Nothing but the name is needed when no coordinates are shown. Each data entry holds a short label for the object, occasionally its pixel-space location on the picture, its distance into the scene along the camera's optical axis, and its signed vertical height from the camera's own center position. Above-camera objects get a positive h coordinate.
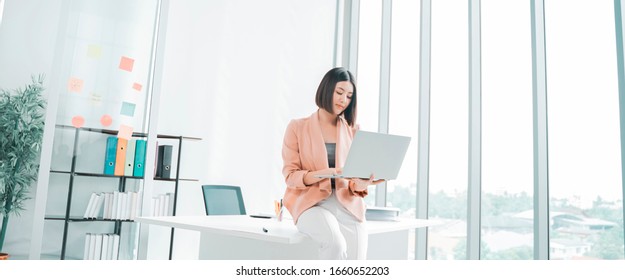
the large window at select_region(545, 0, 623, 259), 3.24 +0.47
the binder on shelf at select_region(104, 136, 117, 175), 3.45 +0.12
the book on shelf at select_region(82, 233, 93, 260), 3.32 -0.54
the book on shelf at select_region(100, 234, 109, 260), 3.40 -0.55
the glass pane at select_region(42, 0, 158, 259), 3.23 +0.51
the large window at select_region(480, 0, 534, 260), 3.60 +0.48
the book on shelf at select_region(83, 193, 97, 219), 3.34 -0.24
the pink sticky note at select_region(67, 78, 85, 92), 3.29 +0.61
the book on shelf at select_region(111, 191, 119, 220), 3.47 -0.24
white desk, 1.92 -0.22
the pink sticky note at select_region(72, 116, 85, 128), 3.31 +0.35
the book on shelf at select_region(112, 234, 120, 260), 3.46 -0.55
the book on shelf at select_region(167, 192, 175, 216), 3.79 -0.24
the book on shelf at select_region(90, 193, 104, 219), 3.38 -0.26
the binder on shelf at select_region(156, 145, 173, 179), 3.78 +0.10
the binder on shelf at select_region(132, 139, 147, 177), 3.60 +0.12
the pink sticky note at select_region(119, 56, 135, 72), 3.57 +0.85
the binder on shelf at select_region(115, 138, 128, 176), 3.49 +0.12
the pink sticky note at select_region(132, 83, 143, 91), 3.65 +0.69
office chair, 3.10 -0.15
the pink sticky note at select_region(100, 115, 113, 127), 3.46 +0.39
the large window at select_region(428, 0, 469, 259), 3.95 +0.52
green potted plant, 3.11 +0.14
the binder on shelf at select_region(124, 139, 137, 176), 3.54 +0.12
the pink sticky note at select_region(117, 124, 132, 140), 3.54 +0.32
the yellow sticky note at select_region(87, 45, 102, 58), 3.39 +0.88
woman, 1.93 +0.03
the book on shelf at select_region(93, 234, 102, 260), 3.38 -0.55
